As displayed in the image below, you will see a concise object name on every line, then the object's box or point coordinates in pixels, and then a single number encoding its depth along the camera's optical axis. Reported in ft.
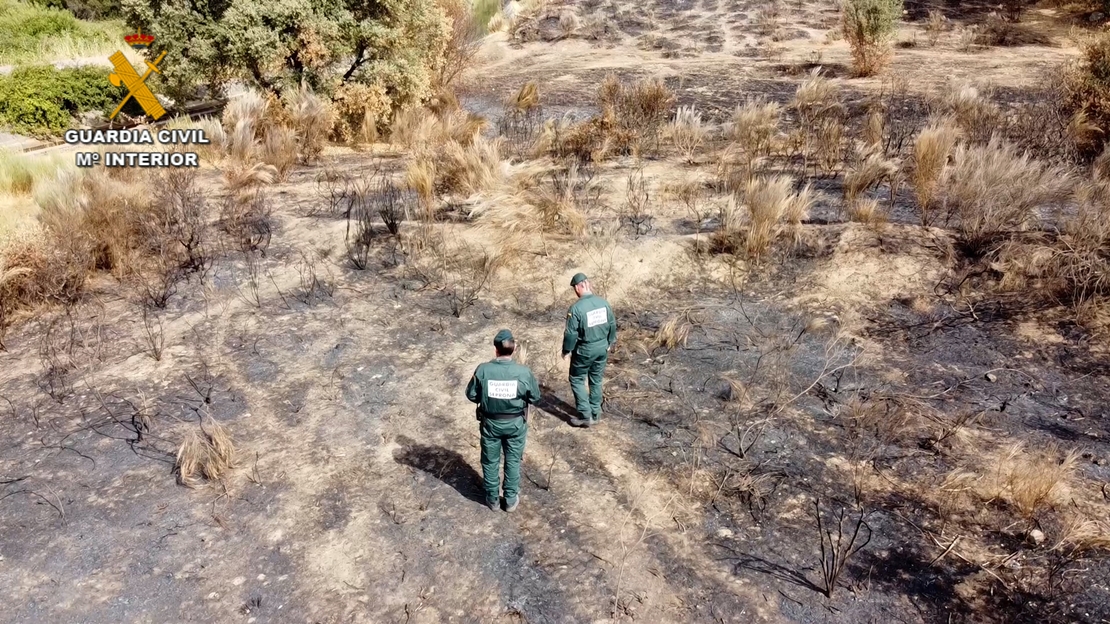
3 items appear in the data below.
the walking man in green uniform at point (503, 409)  14.29
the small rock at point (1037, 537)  13.72
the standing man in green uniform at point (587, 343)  17.53
